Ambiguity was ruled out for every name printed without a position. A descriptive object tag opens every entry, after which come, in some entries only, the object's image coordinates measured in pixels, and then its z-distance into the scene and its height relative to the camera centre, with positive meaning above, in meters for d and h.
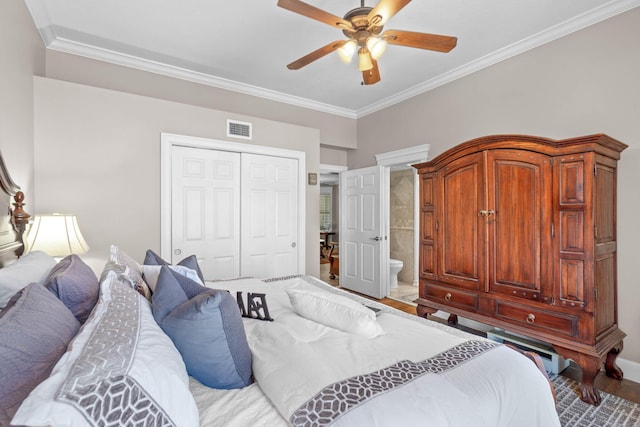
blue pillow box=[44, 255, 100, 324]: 1.03 -0.27
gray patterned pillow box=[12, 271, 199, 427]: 0.51 -0.32
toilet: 5.04 -0.93
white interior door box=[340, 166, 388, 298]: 4.46 -0.30
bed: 0.61 -0.47
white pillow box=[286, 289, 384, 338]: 1.33 -0.45
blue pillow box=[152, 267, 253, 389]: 1.00 -0.40
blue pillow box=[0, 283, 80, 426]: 0.61 -0.30
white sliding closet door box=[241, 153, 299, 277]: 3.60 -0.04
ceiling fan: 1.82 +1.19
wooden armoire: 2.08 -0.21
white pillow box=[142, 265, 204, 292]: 1.56 -0.32
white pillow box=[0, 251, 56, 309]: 1.05 -0.24
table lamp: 2.03 -0.16
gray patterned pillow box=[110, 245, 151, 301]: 1.32 -0.28
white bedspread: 0.89 -0.55
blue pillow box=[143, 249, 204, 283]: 1.89 -0.30
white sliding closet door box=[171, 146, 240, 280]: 3.18 +0.04
